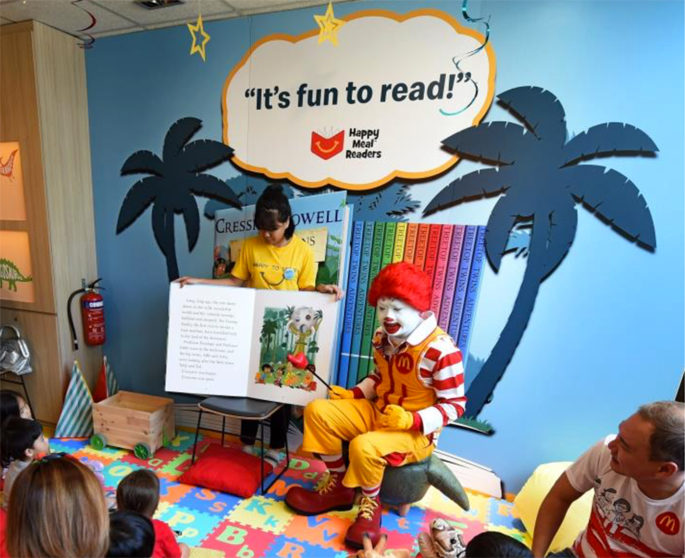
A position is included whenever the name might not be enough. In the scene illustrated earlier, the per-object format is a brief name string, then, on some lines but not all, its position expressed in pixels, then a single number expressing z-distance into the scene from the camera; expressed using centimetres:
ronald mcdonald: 193
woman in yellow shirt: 234
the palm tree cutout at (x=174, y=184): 270
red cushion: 227
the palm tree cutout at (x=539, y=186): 199
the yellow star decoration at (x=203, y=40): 242
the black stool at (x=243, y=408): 225
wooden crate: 259
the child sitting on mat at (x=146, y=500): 147
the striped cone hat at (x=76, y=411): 282
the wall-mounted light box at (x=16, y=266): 289
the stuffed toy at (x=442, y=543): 141
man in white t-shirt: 114
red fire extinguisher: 293
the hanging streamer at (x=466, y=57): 208
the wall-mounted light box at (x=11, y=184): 279
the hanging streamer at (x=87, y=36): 262
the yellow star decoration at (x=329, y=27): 199
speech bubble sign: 216
